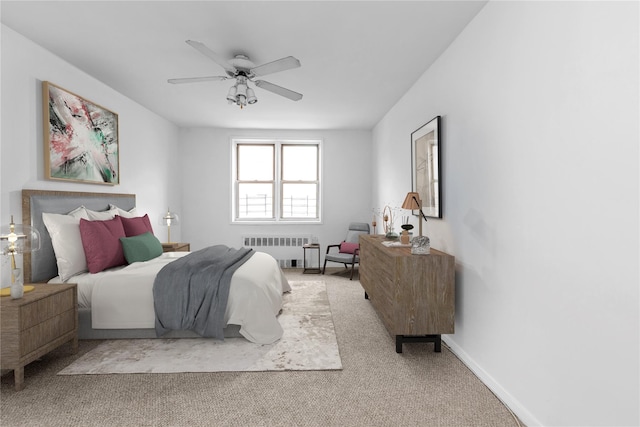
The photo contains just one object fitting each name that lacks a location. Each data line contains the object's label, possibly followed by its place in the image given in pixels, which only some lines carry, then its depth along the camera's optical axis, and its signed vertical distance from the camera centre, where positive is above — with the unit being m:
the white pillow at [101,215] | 3.78 -0.06
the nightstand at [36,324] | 2.34 -0.82
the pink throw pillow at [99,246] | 3.39 -0.35
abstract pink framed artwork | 3.31 +0.74
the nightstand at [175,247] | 4.95 -0.54
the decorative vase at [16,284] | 2.47 -0.52
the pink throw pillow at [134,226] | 4.12 -0.20
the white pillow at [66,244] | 3.25 -0.32
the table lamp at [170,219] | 5.40 -0.15
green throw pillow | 3.73 -0.42
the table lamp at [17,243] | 2.48 -0.25
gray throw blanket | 3.18 -0.82
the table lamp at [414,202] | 3.31 +0.05
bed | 3.19 -0.81
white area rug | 2.72 -1.20
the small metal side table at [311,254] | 6.36 -0.92
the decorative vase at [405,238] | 3.65 -0.31
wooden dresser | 2.87 -0.70
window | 6.90 +0.53
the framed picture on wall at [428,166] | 3.32 +0.43
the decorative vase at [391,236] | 4.05 -0.32
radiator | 6.78 -0.70
